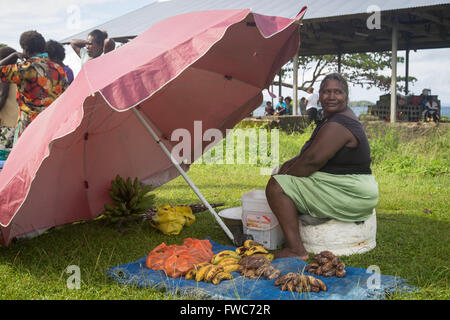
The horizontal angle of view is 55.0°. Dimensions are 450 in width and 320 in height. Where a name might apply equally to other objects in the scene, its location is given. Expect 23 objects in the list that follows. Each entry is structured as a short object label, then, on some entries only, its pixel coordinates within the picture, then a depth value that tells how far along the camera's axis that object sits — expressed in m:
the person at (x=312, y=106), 12.35
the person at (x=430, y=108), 13.29
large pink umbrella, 2.88
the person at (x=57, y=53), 5.82
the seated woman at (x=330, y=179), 3.55
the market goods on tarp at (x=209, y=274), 3.08
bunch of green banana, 4.64
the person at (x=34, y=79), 4.84
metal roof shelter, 10.85
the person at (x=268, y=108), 19.58
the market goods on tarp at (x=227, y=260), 3.28
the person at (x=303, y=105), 17.12
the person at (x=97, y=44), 5.86
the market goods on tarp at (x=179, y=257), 3.24
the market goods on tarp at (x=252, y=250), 3.54
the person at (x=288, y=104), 18.69
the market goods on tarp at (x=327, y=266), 3.11
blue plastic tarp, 2.78
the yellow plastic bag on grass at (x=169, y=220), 4.39
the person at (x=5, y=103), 5.75
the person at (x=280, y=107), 18.11
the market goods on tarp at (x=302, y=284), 2.84
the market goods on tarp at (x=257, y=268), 3.13
